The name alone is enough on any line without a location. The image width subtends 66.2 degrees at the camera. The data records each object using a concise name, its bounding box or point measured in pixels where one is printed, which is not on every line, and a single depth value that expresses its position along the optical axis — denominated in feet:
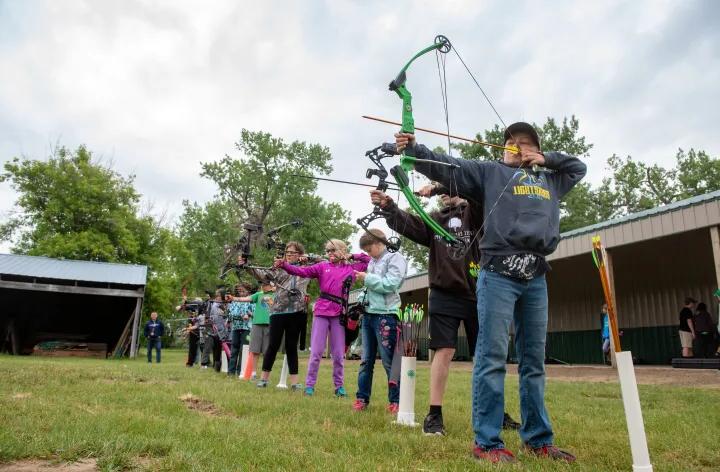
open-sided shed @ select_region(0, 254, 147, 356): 74.49
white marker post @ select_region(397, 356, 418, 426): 14.62
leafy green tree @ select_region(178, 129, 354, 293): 140.87
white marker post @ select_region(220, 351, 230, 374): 38.96
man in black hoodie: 13.38
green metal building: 40.60
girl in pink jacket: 20.87
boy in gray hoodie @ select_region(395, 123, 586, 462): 10.71
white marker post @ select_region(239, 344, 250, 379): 30.57
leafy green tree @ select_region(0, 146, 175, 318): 112.37
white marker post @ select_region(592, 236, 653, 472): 8.68
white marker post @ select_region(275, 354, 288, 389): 25.82
